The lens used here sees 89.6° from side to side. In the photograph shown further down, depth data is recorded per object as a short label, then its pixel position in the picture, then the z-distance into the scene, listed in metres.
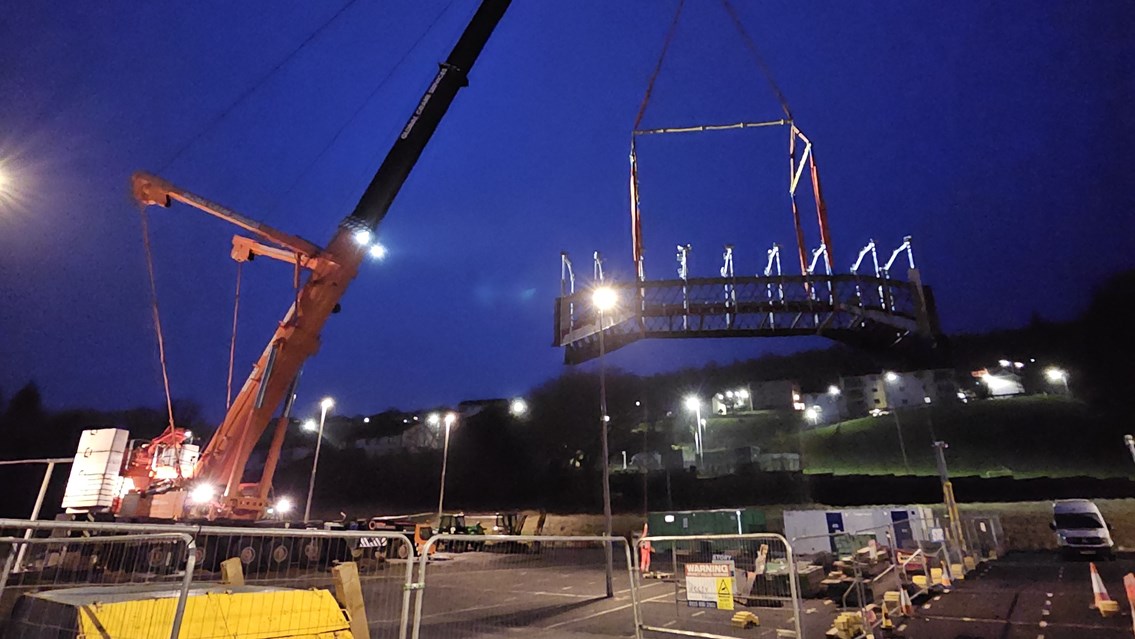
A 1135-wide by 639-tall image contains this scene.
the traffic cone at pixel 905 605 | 11.96
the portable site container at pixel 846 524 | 22.31
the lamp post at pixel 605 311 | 16.02
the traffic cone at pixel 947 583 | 15.31
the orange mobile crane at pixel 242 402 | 16.02
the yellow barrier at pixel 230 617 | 5.31
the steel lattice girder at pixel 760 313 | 20.64
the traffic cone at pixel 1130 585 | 9.37
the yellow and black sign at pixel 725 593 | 9.47
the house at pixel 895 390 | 90.50
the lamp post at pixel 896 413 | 68.67
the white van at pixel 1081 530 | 23.22
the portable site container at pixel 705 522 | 27.88
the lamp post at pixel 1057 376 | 80.50
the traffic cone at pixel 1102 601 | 11.32
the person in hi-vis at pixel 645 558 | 21.64
